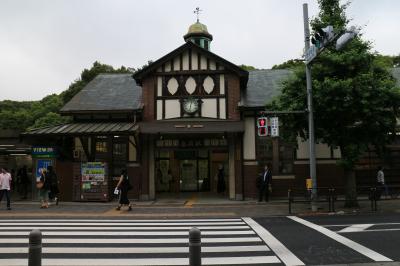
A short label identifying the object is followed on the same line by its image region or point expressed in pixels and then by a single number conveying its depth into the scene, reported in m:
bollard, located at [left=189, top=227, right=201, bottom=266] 6.09
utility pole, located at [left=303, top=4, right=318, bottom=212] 16.34
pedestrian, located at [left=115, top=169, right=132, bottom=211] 17.44
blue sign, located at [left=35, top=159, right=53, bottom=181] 20.98
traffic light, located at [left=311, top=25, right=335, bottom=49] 13.96
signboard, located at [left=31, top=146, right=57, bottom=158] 20.97
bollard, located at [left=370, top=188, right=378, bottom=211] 16.35
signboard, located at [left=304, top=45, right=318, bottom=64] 15.23
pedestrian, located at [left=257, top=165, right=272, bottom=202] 19.94
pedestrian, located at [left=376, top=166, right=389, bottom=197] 20.22
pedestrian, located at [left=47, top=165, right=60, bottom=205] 19.01
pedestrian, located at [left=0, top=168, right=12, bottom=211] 18.15
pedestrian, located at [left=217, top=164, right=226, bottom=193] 25.44
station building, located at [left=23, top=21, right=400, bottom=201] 20.78
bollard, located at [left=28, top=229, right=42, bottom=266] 5.88
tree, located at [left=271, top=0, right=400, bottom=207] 15.93
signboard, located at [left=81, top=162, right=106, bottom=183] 20.53
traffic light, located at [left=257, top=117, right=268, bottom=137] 17.40
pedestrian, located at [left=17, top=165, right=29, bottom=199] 22.94
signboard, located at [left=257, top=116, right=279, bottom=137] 17.42
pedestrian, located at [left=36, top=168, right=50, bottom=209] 18.58
